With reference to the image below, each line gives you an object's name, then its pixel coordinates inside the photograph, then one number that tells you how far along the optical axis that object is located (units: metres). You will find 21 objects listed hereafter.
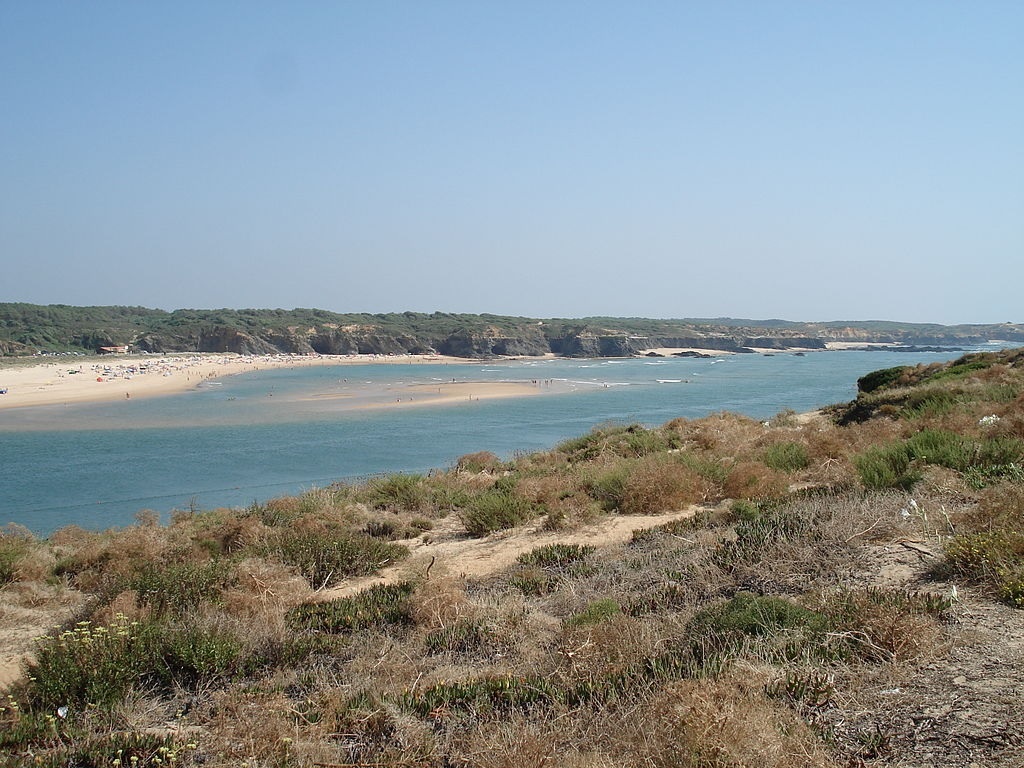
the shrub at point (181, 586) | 7.27
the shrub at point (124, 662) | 5.05
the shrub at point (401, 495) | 13.88
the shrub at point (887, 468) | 9.32
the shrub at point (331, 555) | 9.20
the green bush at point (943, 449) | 9.91
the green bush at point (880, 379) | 31.41
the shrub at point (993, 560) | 5.16
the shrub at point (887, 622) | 4.52
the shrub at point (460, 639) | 5.89
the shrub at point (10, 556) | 9.54
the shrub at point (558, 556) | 8.77
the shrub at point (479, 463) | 18.47
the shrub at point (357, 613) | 6.67
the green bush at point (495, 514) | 11.82
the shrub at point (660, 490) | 12.25
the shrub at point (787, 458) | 13.61
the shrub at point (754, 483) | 11.76
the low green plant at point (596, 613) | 5.77
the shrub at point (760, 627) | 4.69
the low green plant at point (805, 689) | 4.03
